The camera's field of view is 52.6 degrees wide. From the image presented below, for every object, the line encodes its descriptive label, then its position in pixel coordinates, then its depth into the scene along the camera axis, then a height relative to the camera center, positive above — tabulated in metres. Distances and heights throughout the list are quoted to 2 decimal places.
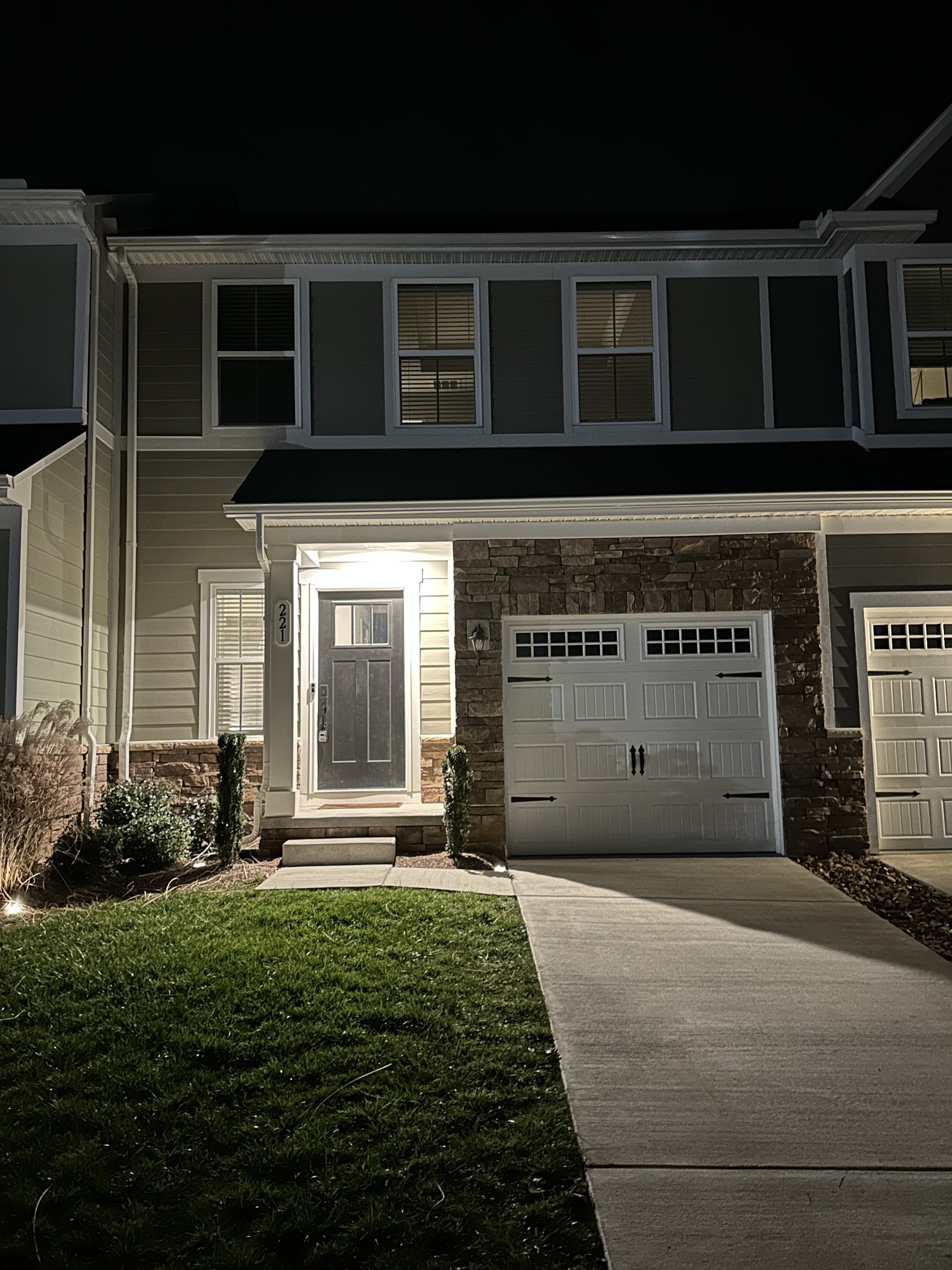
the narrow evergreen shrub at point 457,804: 8.82 -0.65
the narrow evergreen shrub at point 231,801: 8.80 -0.59
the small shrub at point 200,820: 9.31 -0.83
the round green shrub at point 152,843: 8.73 -0.96
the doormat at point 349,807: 9.62 -0.73
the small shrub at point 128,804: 8.85 -0.62
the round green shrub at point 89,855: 8.40 -1.01
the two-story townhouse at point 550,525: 9.40 +2.07
